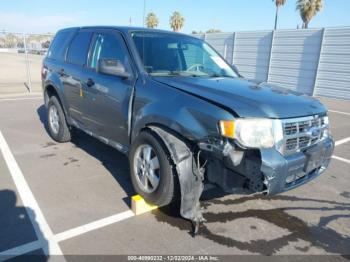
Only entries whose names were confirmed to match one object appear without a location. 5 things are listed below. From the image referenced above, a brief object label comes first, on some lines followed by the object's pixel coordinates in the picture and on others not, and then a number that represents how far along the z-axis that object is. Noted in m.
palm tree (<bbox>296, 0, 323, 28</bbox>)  33.66
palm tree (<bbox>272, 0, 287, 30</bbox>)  40.72
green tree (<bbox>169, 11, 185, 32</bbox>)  50.09
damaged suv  2.72
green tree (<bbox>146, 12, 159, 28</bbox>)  54.63
